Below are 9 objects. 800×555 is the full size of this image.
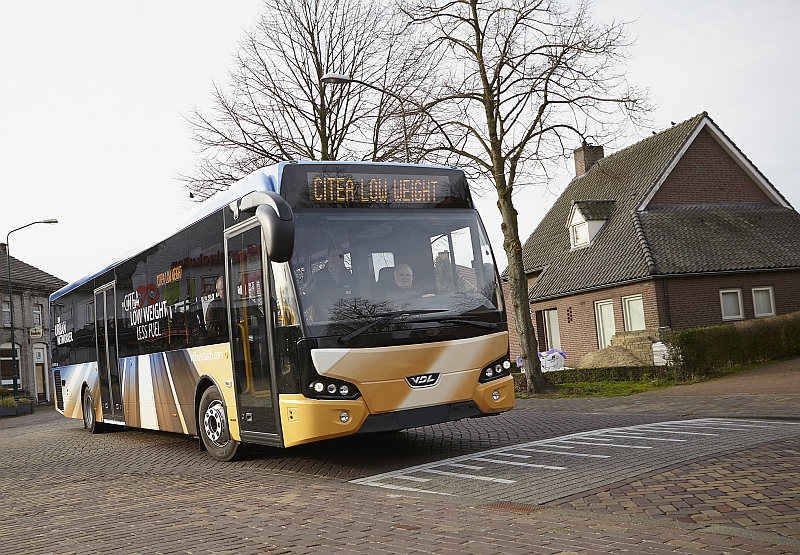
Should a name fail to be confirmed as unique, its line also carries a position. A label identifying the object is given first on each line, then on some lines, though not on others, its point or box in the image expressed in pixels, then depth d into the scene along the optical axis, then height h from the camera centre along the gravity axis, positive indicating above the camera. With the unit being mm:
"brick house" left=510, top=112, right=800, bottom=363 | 28844 +2316
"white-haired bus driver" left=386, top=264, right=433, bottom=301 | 9031 +557
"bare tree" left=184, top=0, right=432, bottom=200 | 25875 +7657
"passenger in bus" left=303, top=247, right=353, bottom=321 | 8750 +594
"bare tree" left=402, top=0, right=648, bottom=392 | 19562 +5480
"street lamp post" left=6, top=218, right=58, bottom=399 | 41225 +1248
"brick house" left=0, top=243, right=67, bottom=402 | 50344 +2877
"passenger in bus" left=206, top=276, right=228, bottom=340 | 10383 +481
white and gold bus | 8727 +389
